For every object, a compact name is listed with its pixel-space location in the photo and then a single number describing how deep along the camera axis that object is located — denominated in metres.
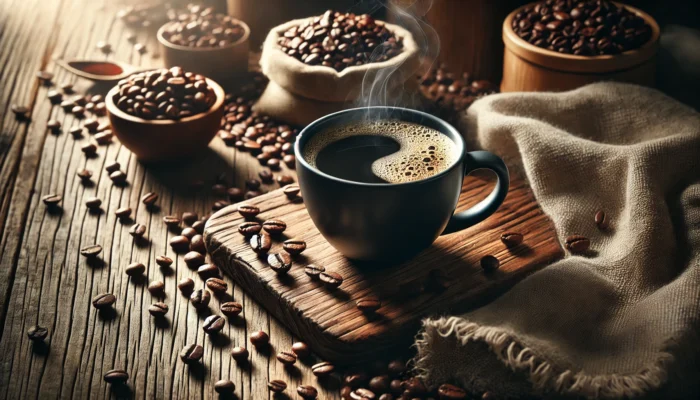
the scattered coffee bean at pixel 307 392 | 0.61
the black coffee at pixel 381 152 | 0.64
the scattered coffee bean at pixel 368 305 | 0.63
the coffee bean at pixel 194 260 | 0.69
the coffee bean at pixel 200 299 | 0.66
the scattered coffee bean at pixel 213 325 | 0.64
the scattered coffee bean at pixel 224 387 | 0.61
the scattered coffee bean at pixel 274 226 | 0.68
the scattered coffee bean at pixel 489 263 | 0.65
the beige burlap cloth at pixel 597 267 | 0.59
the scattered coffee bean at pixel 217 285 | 0.67
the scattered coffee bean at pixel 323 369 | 0.62
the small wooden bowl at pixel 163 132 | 0.77
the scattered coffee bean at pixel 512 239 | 0.68
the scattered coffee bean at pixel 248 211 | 0.70
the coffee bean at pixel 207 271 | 0.69
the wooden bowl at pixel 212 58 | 0.89
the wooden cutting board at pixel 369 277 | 0.62
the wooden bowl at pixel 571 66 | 0.80
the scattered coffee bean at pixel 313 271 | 0.65
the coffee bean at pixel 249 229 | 0.68
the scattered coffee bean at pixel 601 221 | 0.69
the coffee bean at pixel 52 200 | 0.75
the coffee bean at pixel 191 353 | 0.63
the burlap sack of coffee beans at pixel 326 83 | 0.80
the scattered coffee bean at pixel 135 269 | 0.69
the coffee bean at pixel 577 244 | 0.67
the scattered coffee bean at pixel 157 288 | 0.67
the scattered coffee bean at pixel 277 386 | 0.61
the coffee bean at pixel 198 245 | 0.71
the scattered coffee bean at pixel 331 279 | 0.64
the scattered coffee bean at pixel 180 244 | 0.71
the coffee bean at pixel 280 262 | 0.65
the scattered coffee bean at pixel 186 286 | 0.67
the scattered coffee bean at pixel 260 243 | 0.67
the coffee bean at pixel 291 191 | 0.72
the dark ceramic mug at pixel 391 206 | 0.61
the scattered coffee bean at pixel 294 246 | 0.67
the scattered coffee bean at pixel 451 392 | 0.60
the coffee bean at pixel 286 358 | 0.63
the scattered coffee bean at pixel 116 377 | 0.61
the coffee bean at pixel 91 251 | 0.70
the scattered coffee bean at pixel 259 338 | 0.64
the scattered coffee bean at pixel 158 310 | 0.65
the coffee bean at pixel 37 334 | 0.63
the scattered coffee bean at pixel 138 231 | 0.72
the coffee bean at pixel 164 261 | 0.69
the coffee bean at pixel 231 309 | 0.66
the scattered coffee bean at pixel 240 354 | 0.63
